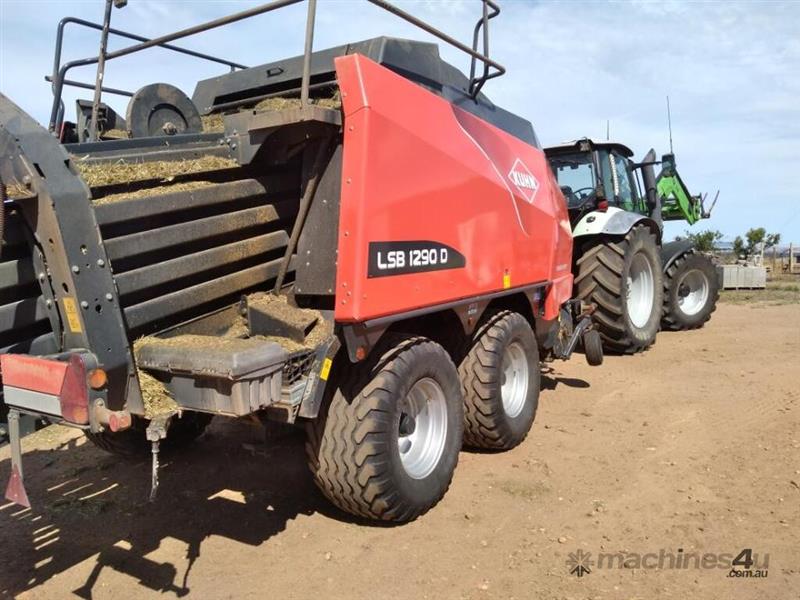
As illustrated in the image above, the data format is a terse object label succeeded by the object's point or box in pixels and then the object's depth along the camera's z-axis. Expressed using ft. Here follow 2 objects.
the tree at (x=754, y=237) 81.82
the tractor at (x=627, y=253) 23.16
